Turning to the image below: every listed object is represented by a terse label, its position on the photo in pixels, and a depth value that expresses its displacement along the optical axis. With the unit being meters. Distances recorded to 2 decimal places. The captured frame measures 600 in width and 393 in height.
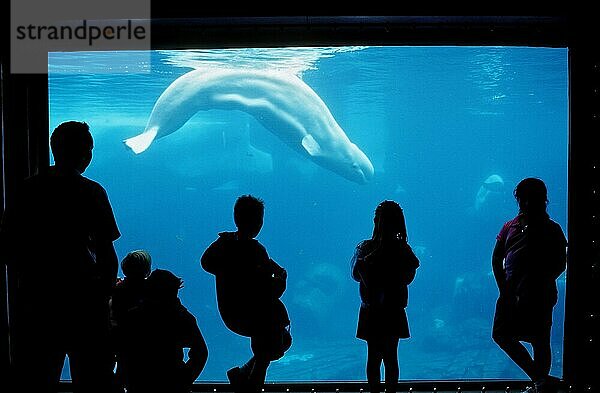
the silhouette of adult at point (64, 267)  2.71
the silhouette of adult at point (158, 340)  2.96
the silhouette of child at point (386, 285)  3.68
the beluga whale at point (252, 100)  10.66
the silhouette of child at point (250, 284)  3.32
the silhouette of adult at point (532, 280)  3.80
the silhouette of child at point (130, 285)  3.28
